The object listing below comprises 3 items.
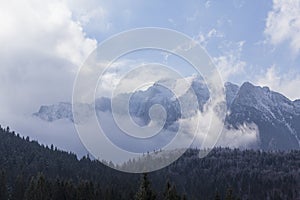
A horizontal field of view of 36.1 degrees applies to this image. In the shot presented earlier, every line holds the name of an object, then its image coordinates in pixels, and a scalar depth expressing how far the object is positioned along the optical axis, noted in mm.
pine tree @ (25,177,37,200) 108688
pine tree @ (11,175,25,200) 128862
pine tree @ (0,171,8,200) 126125
